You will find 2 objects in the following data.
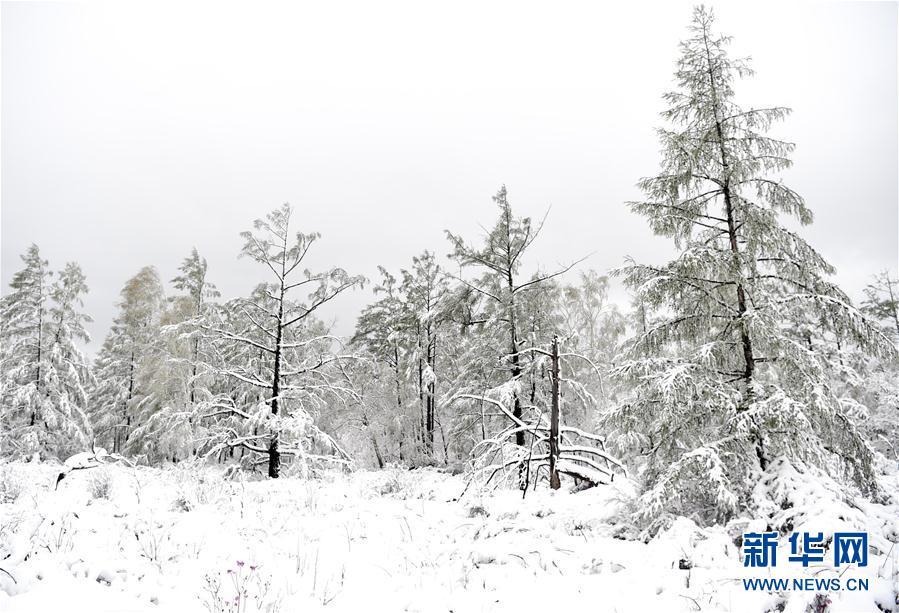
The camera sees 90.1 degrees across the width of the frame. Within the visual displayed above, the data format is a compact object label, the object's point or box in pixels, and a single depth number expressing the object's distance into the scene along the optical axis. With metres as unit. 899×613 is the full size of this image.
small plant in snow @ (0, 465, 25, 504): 7.56
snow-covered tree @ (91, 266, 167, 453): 22.23
